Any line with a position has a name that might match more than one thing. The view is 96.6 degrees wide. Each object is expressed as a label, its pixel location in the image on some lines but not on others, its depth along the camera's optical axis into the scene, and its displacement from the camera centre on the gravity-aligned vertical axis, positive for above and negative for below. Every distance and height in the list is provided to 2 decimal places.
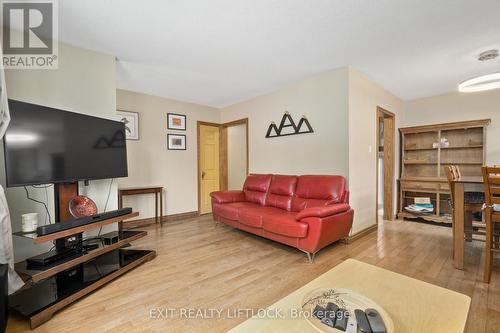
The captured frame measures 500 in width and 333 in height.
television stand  1.58 -1.00
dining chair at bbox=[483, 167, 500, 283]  1.94 -0.40
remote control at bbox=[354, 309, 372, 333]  0.92 -0.69
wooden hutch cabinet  3.95 +0.06
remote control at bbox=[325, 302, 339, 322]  1.01 -0.69
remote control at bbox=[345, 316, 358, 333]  0.93 -0.70
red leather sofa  2.48 -0.66
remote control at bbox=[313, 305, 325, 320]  1.02 -0.70
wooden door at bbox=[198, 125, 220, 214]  5.11 +0.00
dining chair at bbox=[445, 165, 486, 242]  2.40 -0.44
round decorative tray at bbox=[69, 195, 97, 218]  2.11 -0.42
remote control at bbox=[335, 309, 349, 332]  0.96 -0.70
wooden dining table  2.27 -0.63
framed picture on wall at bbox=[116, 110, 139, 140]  3.92 +0.74
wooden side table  3.62 -0.48
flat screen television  1.71 +0.16
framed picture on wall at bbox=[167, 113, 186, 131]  4.48 +0.86
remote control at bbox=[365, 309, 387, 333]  0.91 -0.68
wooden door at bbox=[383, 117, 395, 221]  4.34 -0.13
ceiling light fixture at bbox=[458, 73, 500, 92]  2.42 +0.90
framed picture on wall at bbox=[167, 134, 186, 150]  4.48 +0.44
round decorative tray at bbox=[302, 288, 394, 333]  0.98 -0.71
